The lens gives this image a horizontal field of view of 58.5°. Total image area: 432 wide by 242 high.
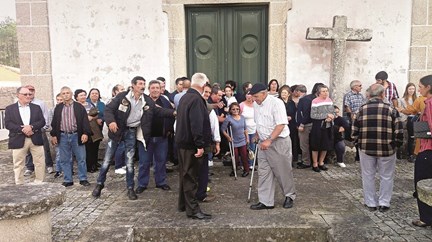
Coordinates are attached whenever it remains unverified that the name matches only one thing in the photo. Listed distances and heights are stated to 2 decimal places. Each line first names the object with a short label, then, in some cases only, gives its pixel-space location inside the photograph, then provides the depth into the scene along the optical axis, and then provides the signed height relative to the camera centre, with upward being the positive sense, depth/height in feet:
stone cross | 23.95 +2.48
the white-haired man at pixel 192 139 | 14.52 -2.33
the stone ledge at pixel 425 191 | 9.55 -2.91
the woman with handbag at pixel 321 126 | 22.08 -2.88
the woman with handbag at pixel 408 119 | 24.00 -2.78
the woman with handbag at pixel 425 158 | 13.41 -2.96
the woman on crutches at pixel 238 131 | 21.38 -2.98
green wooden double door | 25.80 +2.35
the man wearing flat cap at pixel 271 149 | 15.31 -2.91
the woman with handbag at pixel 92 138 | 23.18 -3.59
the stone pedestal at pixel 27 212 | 10.53 -3.69
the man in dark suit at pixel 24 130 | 18.62 -2.43
